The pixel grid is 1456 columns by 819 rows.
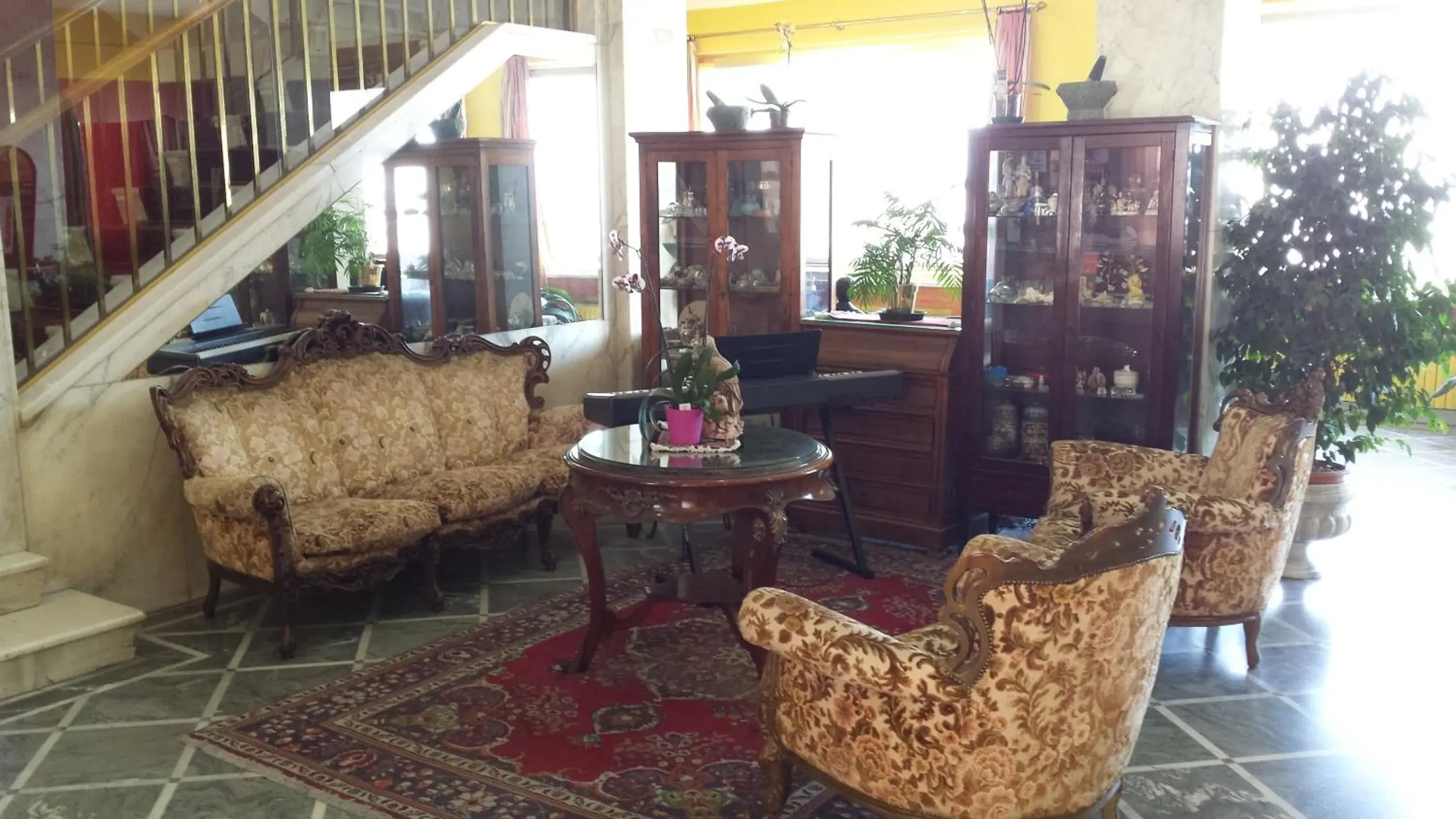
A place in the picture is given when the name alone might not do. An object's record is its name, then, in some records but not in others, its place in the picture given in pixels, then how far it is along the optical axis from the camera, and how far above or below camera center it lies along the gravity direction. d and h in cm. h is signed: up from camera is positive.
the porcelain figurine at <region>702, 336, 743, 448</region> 394 -60
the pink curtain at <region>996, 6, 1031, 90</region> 884 +135
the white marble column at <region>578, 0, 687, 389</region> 663 +77
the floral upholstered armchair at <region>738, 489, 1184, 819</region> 247 -94
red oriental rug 322 -146
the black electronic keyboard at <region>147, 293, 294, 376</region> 482 -43
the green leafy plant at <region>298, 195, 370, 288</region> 545 -4
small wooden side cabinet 553 -95
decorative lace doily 388 -68
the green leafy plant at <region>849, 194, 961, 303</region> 607 -13
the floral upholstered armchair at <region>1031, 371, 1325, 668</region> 398 -92
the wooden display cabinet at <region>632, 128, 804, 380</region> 601 +2
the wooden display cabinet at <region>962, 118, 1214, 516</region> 519 -27
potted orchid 389 -51
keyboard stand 517 -127
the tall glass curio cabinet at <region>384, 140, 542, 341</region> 595 +1
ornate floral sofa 441 -88
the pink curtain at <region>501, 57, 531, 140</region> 636 +70
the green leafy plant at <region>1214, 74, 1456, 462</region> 490 -14
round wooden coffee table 366 -79
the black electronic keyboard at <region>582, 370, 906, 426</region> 491 -66
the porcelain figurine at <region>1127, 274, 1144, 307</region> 529 -26
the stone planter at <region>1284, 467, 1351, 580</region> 517 -121
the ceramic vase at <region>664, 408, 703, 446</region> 390 -61
